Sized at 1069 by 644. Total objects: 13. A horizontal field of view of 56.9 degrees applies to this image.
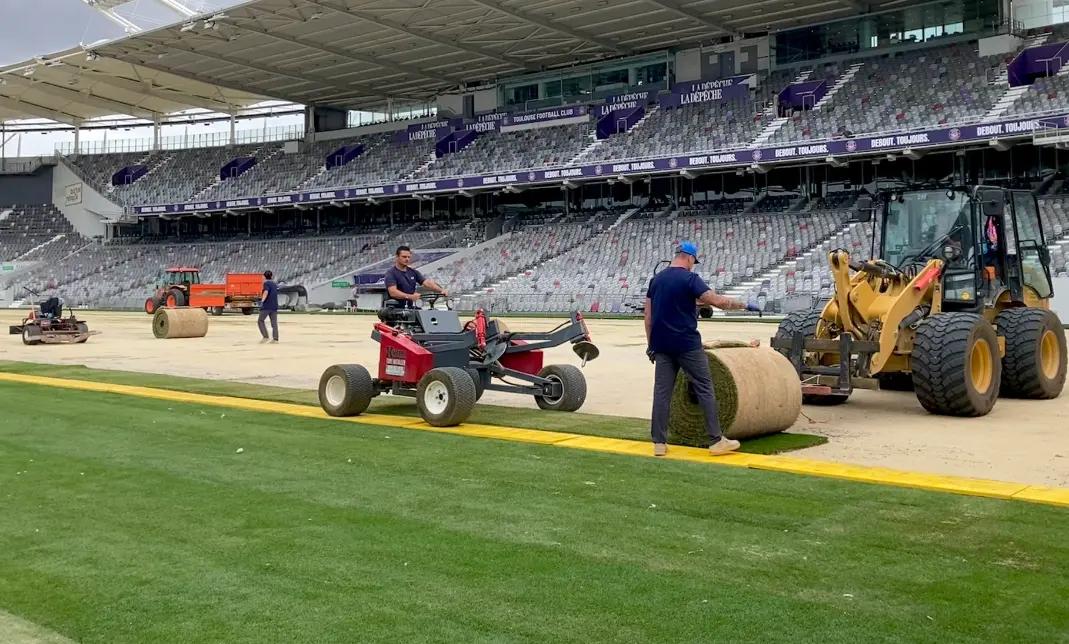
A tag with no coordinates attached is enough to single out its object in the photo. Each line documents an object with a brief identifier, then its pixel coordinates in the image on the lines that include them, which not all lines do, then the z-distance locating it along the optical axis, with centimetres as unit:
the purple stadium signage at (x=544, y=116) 5394
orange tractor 4350
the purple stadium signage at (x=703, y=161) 3567
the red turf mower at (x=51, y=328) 2383
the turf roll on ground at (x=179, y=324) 2534
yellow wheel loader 1012
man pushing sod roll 800
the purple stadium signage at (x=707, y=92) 4812
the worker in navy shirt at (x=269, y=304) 2370
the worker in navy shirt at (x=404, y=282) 1097
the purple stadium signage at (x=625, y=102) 5150
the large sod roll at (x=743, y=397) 843
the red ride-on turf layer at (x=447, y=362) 1044
